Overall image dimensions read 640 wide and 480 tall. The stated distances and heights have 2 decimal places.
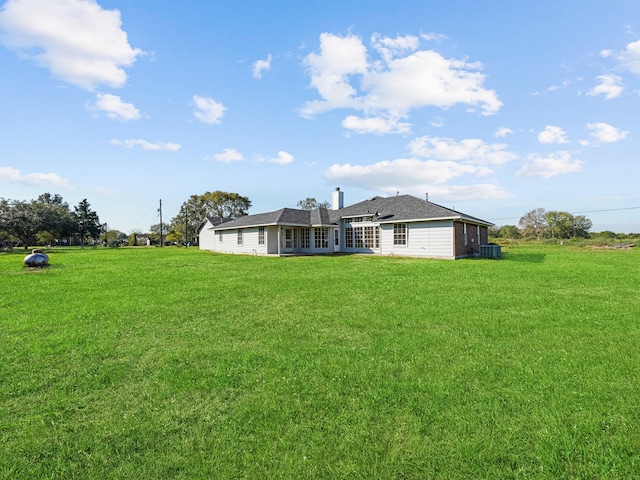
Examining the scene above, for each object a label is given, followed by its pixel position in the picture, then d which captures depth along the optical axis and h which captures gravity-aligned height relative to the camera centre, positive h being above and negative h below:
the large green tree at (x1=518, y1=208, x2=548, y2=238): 57.02 +2.52
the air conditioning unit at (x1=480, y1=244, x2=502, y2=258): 21.00 -0.86
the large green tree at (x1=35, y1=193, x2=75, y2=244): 42.41 +3.62
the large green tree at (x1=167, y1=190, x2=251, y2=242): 61.72 +7.42
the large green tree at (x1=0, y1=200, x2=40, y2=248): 36.69 +3.43
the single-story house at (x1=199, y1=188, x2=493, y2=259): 20.22 +0.80
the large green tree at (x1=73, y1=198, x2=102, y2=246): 62.69 +5.61
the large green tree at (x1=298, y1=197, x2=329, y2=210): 71.31 +8.79
